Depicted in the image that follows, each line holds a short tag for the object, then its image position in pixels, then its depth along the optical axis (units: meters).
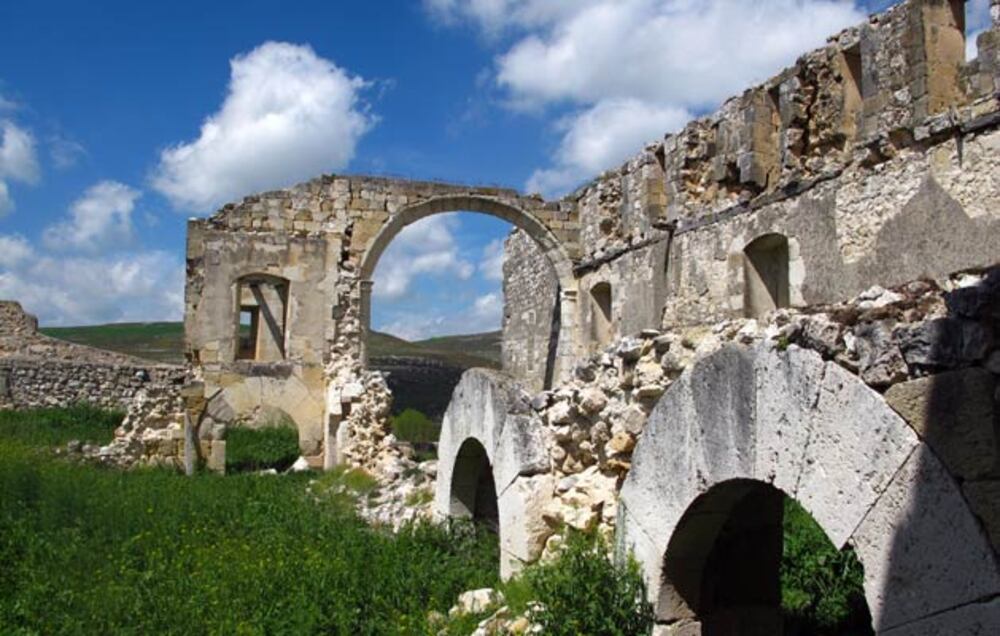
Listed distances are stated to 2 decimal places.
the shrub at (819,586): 5.51
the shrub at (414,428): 17.23
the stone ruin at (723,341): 2.53
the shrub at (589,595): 3.75
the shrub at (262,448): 15.10
